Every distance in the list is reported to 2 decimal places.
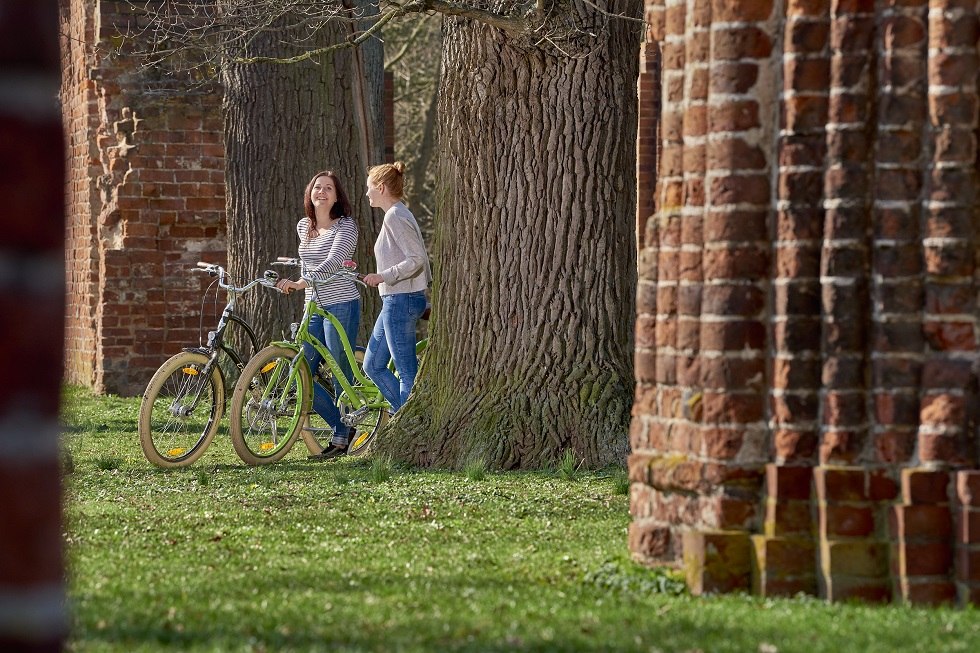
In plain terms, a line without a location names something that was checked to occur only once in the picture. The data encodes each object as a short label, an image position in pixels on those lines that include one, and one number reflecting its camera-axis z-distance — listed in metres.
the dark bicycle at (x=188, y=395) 19.33
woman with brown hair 21.08
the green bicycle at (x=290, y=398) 20.19
